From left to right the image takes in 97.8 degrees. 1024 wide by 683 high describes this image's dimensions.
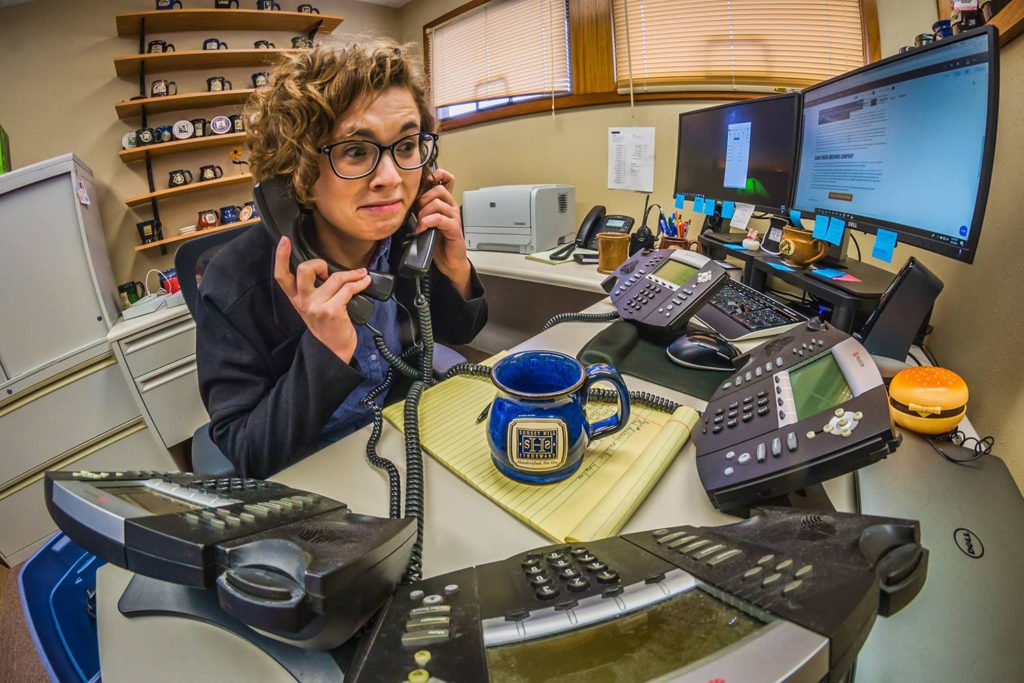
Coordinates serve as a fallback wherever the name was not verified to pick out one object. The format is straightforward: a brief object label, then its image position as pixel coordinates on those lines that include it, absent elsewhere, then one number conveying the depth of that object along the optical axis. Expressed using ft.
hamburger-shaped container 1.83
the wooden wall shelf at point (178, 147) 7.38
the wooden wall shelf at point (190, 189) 7.45
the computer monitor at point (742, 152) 4.00
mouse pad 2.62
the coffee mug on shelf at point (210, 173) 8.24
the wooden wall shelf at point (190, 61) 7.27
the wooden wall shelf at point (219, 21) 7.21
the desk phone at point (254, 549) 0.90
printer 6.47
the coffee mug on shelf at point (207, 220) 8.31
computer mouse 2.74
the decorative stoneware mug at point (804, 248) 3.46
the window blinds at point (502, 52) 7.20
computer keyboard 2.86
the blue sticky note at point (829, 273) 3.11
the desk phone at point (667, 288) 2.86
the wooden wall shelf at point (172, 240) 7.69
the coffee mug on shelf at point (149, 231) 7.79
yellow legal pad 1.65
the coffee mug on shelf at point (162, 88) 7.55
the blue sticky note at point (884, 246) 2.78
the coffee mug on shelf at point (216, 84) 8.12
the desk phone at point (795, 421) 1.38
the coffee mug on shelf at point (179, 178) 7.90
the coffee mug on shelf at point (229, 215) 8.60
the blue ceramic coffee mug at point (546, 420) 1.71
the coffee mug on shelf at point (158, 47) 7.43
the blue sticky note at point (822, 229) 3.41
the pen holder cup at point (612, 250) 5.11
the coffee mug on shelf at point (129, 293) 7.45
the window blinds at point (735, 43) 5.36
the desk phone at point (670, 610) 0.74
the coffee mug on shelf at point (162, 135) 7.62
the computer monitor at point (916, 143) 2.23
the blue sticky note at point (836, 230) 3.27
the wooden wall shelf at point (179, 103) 7.38
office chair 3.10
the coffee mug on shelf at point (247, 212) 8.84
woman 2.29
